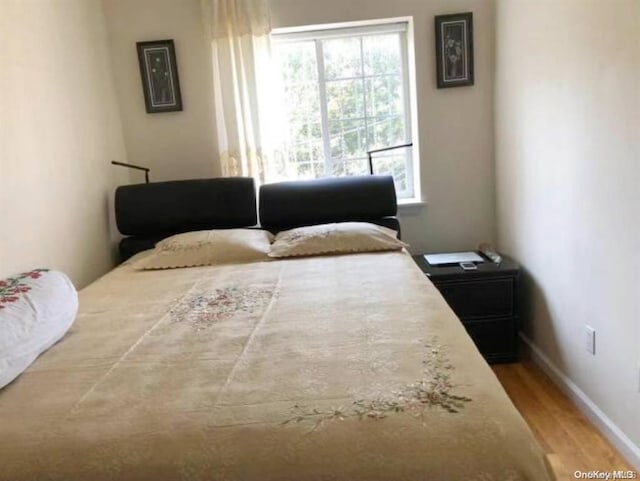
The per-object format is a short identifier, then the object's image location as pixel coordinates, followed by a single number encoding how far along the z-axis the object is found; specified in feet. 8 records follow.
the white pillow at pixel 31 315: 4.74
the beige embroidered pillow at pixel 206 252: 8.85
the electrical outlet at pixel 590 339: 6.91
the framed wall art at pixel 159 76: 10.21
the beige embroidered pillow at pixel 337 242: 8.79
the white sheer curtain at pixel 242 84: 9.80
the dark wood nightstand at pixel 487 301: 8.95
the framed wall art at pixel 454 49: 9.85
